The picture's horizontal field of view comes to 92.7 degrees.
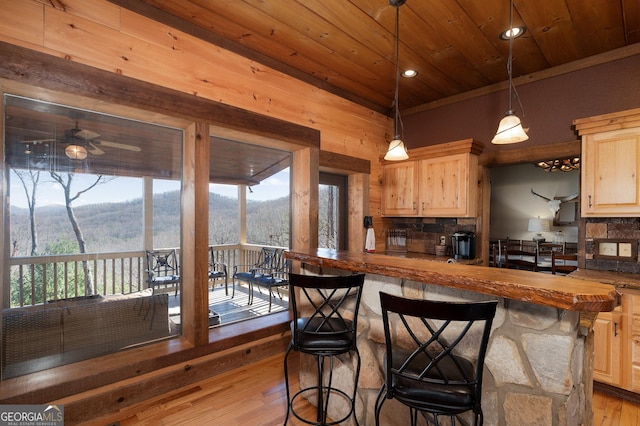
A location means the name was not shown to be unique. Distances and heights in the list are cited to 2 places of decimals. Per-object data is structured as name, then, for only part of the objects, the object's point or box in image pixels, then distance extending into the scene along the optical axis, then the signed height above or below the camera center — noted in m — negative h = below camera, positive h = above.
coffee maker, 3.65 -0.40
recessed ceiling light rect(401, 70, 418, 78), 3.42 +1.57
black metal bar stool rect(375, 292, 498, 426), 1.14 -0.68
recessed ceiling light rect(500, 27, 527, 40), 2.62 +1.57
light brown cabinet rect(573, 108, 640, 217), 2.59 +0.42
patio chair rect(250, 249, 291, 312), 3.68 -0.79
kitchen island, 1.19 -0.54
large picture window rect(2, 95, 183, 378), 2.02 -0.14
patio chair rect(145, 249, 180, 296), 2.57 -0.49
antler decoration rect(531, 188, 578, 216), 6.99 +0.25
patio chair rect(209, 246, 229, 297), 3.16 -0.67
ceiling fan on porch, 2.17 +0.50
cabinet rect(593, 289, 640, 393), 2.36 -1.06
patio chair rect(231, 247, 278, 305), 3.66 -0.66
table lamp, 7.30 -0.37
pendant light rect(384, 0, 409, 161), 2.76 +0.56
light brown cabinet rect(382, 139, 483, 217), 3.61 +0.38
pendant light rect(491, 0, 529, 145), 2.15 +0.58
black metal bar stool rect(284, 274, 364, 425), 1.71 -0.70
